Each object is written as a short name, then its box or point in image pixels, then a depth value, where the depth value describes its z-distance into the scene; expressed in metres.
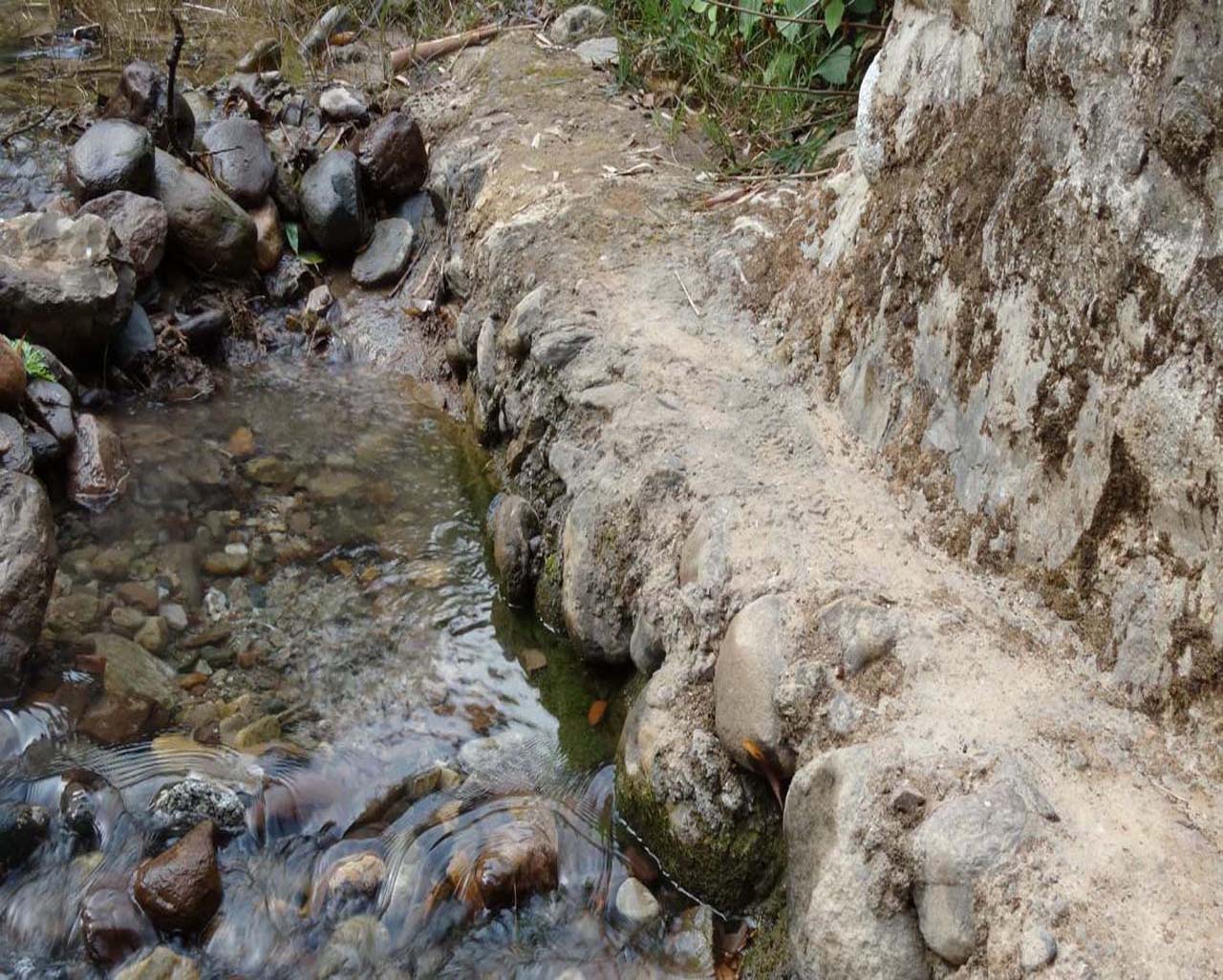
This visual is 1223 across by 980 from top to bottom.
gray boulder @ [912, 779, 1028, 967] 1.95
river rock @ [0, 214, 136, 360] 4.65
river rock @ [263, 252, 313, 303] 5.81
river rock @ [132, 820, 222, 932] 2.79
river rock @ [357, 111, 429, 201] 6.00
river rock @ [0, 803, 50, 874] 2.95
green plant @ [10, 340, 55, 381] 4.47
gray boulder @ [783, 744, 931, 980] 2.09
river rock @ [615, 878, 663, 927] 2.77
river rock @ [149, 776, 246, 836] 3.03
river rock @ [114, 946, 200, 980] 2.70
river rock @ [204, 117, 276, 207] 5.84
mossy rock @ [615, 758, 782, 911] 2.62
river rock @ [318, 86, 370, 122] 6.37
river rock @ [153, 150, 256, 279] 5.42
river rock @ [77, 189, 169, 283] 5.17
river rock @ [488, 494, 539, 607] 3.82
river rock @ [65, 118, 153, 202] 5.27
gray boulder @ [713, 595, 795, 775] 2.52
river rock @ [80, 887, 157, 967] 2.74
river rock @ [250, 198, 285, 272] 5.81
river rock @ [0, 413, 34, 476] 4.06
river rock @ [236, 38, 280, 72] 6.87
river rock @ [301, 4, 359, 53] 6.97
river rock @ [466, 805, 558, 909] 2.85
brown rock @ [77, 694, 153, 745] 3.32
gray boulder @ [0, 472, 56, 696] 3.44
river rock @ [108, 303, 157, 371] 5.09
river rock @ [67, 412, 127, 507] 4.40
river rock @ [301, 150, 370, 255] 5.87
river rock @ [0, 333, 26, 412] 4.21
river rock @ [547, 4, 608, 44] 6.37
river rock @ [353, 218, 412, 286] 5.95
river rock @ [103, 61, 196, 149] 5.74
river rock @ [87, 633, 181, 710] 3.47
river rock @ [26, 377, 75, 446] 4.39
